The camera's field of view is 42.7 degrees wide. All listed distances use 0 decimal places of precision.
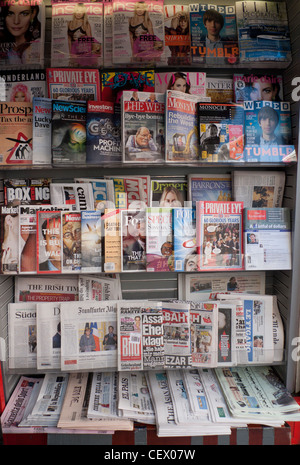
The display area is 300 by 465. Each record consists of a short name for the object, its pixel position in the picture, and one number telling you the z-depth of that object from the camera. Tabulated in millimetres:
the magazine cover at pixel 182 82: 2062
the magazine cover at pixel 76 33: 2010
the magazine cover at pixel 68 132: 1946
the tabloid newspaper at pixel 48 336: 2018
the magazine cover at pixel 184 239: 2018
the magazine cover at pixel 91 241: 1987
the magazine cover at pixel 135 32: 2008
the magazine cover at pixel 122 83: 2049
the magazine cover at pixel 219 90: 2107
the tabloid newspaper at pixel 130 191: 2107
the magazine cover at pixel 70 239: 1995
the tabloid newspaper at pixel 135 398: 1874
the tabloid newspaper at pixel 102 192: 2082
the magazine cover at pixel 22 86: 2053
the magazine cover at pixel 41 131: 1967
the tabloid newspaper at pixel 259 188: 2113
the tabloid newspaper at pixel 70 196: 2070
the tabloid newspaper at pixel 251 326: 2080
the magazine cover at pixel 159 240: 2004
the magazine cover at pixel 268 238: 2006
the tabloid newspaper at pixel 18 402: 1843
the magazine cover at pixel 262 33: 2027
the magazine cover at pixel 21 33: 1982
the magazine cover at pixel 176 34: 2041
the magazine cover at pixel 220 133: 1974
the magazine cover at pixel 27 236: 1990
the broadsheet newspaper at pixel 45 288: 2170
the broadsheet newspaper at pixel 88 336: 2020
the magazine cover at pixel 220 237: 2012
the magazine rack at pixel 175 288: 1845
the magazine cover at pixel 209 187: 2131
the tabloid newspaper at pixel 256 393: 1876
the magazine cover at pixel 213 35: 2037
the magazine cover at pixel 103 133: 1974
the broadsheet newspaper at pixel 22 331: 2049
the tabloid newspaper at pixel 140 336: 2008
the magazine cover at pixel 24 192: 2082
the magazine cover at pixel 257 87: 2107
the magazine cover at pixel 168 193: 2139
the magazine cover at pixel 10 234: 1985
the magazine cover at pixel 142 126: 1955
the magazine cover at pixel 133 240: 2004
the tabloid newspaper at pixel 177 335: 2033
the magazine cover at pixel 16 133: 1963
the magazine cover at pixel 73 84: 2020
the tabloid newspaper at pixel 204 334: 2047
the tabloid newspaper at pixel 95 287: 2154
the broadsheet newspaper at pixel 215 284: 2227
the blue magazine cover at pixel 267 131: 1988
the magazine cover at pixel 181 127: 1942
